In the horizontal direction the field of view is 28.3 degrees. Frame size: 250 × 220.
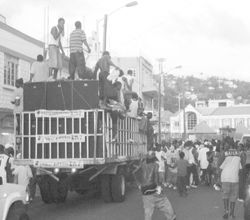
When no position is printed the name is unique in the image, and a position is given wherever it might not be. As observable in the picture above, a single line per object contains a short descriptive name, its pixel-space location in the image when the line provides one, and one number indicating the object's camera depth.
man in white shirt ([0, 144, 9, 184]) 9.62
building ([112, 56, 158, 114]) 53.84
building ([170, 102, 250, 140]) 85.38
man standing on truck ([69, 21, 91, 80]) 13.16
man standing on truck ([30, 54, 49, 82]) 13.33
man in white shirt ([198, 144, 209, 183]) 18.50
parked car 7.29
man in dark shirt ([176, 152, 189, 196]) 15.01
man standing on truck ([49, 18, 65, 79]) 13.45
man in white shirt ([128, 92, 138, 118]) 14.65
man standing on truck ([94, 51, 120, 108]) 12.13
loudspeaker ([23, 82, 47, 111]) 12.00
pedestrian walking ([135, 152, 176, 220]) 9.01
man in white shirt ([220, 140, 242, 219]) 10.59
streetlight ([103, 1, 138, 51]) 24.97
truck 11.53
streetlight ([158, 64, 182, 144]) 36.67
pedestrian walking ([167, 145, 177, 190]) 16.93
